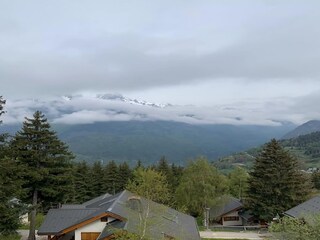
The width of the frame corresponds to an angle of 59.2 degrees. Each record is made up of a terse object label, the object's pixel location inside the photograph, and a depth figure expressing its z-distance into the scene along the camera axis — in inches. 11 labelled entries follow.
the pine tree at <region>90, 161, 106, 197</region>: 2223.2
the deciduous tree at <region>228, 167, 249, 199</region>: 2133.9
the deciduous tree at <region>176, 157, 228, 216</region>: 1635.6
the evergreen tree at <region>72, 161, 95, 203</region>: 2145.9
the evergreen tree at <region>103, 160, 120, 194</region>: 2211.2
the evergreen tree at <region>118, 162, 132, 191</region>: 2236.9
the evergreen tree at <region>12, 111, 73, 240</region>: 1023.1
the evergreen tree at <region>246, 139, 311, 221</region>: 1438.9
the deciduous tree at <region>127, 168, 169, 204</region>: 1337.0
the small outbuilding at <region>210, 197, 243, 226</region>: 1793.7
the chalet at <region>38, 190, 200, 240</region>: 710.0
